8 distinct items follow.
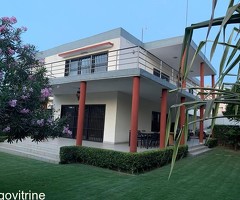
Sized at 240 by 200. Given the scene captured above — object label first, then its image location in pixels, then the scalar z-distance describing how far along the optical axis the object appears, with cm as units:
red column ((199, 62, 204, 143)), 1733
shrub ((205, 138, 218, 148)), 1767
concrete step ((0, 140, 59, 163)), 1109
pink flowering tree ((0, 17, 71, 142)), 423
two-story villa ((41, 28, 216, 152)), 1221
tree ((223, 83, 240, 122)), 1782
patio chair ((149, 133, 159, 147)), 1407
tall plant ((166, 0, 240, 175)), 207
